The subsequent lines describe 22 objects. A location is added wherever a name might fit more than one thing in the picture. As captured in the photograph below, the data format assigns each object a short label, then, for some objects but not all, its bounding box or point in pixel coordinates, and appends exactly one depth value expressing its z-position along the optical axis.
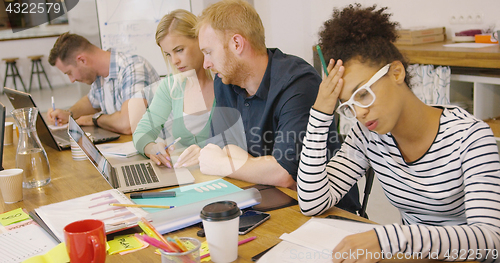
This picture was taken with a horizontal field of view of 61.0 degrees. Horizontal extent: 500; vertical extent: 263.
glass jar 1.47
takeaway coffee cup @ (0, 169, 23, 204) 1.31
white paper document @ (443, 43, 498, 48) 2.73
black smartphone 1.03
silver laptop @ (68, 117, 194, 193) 1.38
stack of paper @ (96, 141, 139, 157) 1.83
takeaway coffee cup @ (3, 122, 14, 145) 2.16
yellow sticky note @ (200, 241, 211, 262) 0.90
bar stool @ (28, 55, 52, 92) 6.65
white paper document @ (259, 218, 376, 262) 0.90
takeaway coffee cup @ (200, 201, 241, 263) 0.85
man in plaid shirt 2.64
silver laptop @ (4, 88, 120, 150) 1.94
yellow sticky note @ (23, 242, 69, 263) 0.93
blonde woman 2.06
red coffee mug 0.82
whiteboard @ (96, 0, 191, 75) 4.49
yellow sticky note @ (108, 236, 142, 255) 0.97
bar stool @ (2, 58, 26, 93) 6.55
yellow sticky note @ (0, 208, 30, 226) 1.19
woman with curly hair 1.00
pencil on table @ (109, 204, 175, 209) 1.14
